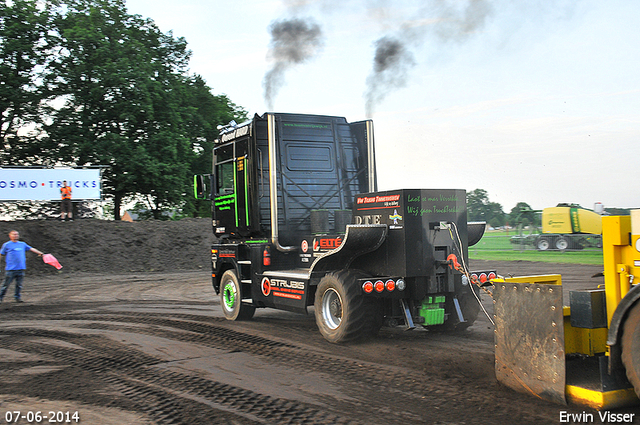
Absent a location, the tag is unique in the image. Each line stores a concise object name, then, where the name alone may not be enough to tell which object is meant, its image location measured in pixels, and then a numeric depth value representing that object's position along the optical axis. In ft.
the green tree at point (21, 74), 87.04
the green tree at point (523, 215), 87.86
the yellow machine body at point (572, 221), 88.38
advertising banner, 79.77
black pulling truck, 24.97
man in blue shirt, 46.29
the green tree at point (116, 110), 89.20
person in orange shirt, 83.50
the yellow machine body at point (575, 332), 14.90
